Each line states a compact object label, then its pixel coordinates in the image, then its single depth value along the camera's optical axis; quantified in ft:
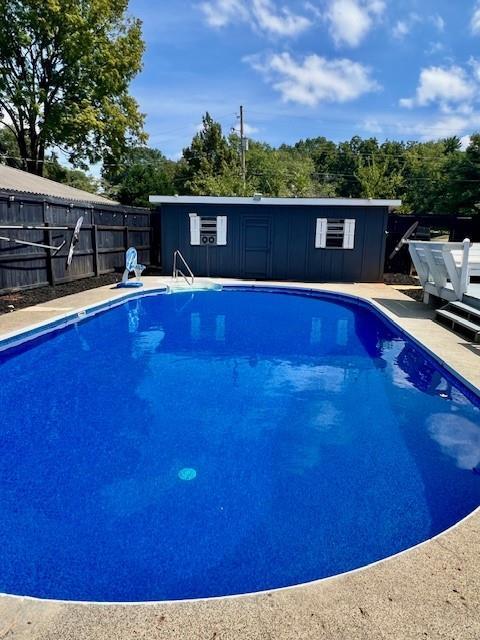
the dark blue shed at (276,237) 41.22
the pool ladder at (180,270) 39.30
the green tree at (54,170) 82.11
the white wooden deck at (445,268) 24.43
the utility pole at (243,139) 84.53
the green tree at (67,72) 60.59
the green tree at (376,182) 77.41
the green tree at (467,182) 73.77
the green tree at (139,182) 82.43
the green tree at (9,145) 86.48
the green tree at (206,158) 90.13
